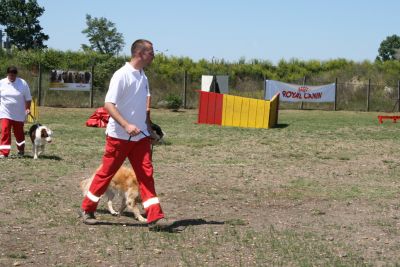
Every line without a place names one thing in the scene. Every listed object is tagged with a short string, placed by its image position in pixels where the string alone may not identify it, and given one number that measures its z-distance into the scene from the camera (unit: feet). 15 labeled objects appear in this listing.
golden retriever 23.17
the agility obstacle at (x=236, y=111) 66.90
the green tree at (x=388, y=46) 331.16
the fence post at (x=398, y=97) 115.85
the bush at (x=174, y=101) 97.39
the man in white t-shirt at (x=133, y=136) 20.94
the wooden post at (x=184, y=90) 104.58
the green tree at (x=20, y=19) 205.67
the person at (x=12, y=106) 38.09
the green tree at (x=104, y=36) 226.38
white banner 109.40
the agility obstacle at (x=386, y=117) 78.84
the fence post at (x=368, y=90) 114.11
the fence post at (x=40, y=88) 96.32
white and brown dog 39.29
